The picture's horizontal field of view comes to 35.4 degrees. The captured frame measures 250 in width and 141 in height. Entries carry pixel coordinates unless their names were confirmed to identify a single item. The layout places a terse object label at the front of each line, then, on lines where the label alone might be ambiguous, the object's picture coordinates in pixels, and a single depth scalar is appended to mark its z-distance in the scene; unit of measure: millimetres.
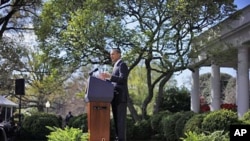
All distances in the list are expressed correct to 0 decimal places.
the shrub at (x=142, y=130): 16953
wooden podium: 5496
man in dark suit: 5957
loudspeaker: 18219
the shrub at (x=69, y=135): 5422
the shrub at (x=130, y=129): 16641
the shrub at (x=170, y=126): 14208
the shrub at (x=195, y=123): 11188
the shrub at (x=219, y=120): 10484
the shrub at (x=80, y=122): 16066
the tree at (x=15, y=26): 23469
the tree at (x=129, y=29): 15547
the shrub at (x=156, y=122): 16698
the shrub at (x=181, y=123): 13038
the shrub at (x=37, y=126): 17708
